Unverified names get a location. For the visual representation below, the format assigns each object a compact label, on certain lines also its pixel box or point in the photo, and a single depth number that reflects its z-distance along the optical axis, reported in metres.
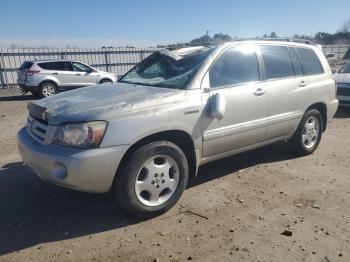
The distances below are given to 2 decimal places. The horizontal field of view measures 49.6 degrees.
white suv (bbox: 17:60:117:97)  14.74
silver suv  3.52
